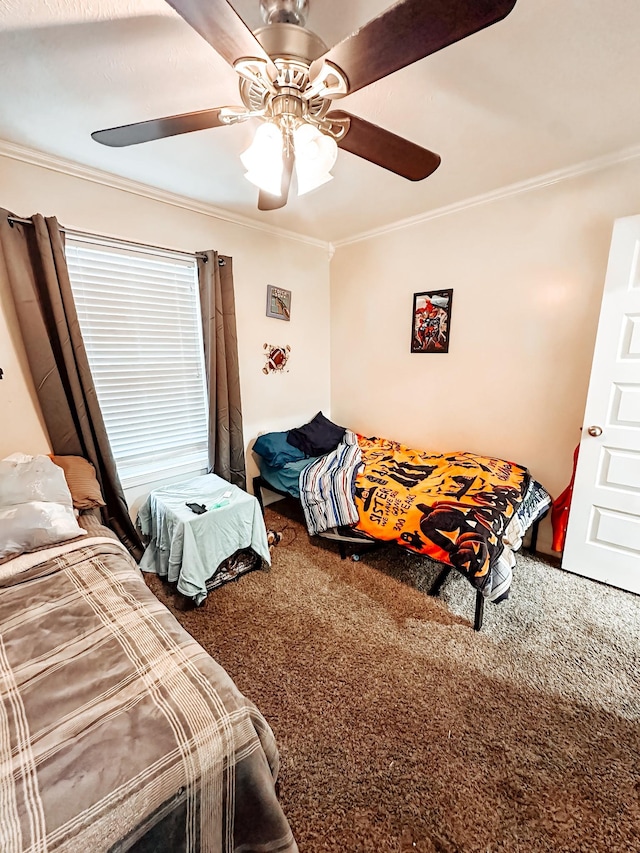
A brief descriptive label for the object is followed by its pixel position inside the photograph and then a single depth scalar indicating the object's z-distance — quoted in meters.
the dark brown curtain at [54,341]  1.77
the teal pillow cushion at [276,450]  2.78
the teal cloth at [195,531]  1.91
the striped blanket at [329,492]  2.26
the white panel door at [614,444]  1.82
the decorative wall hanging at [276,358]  3.00
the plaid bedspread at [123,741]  0.66
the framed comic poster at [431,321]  2.66
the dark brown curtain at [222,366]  2.46
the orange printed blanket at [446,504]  1.71
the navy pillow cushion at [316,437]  2.94
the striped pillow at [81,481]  1.75
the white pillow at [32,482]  1.50
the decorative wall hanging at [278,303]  2.92
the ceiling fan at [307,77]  0.74
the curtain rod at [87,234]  1.75
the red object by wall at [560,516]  2.23
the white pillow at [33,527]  1.37
